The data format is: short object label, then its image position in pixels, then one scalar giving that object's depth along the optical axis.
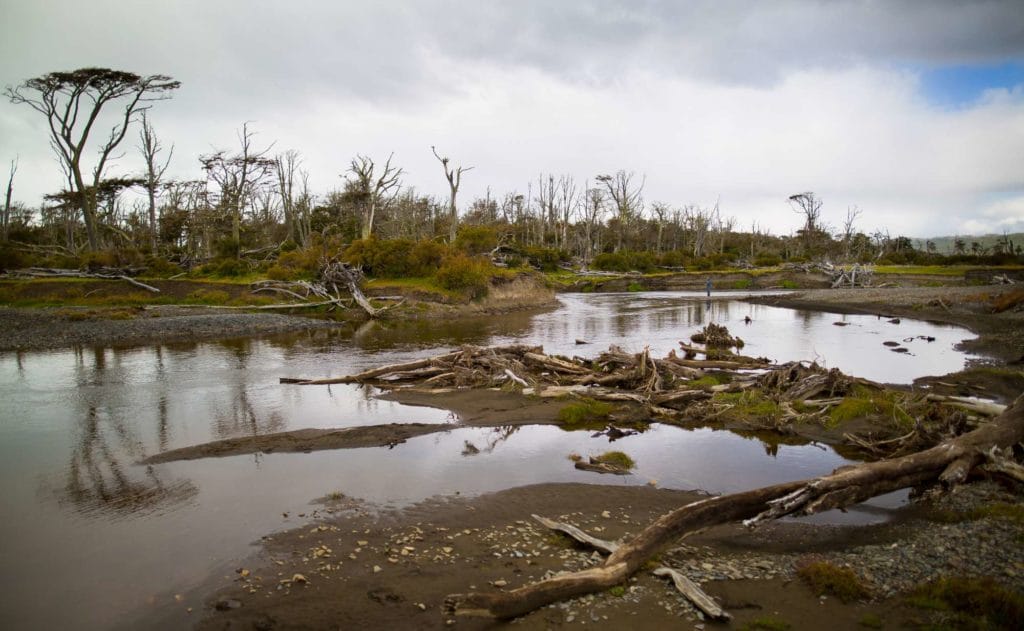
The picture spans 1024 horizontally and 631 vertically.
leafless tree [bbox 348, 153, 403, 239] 53.39
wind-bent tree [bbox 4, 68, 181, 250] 41.19
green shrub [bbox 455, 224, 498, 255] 50.31
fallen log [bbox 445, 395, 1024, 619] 5.96
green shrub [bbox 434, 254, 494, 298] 41.84
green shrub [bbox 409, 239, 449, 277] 43.91
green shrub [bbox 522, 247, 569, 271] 66.19
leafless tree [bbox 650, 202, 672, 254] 90.75
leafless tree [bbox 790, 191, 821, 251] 93.00
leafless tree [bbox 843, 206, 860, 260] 80.78
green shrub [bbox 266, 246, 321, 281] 42.94
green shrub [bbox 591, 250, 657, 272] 73.19
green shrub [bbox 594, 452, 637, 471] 10.98
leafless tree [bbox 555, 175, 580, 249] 87.47
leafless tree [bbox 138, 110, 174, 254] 52.38
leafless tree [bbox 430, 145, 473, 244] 54.94
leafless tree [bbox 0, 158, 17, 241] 56.13
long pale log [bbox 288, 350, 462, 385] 18.73
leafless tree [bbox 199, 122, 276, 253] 53.94
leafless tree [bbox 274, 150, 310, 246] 62.64
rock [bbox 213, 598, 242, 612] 6.23
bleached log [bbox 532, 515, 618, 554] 7.12
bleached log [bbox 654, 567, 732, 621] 5.71
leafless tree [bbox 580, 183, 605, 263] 88.38
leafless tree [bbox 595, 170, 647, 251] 92.69
